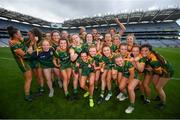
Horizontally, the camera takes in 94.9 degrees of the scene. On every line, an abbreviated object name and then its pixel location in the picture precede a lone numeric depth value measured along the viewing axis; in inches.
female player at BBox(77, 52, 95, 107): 100.5
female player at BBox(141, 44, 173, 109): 89.9
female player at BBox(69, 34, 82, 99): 104.0
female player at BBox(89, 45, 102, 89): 102.9
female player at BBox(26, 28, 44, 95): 107.7
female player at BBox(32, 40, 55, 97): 104.5
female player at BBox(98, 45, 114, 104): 104.0
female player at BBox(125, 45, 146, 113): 91.2
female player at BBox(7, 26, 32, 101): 98.1
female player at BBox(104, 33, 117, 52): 115.2
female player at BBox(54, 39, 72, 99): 104.1
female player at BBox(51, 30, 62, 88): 119.4
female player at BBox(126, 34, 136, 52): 113.4
